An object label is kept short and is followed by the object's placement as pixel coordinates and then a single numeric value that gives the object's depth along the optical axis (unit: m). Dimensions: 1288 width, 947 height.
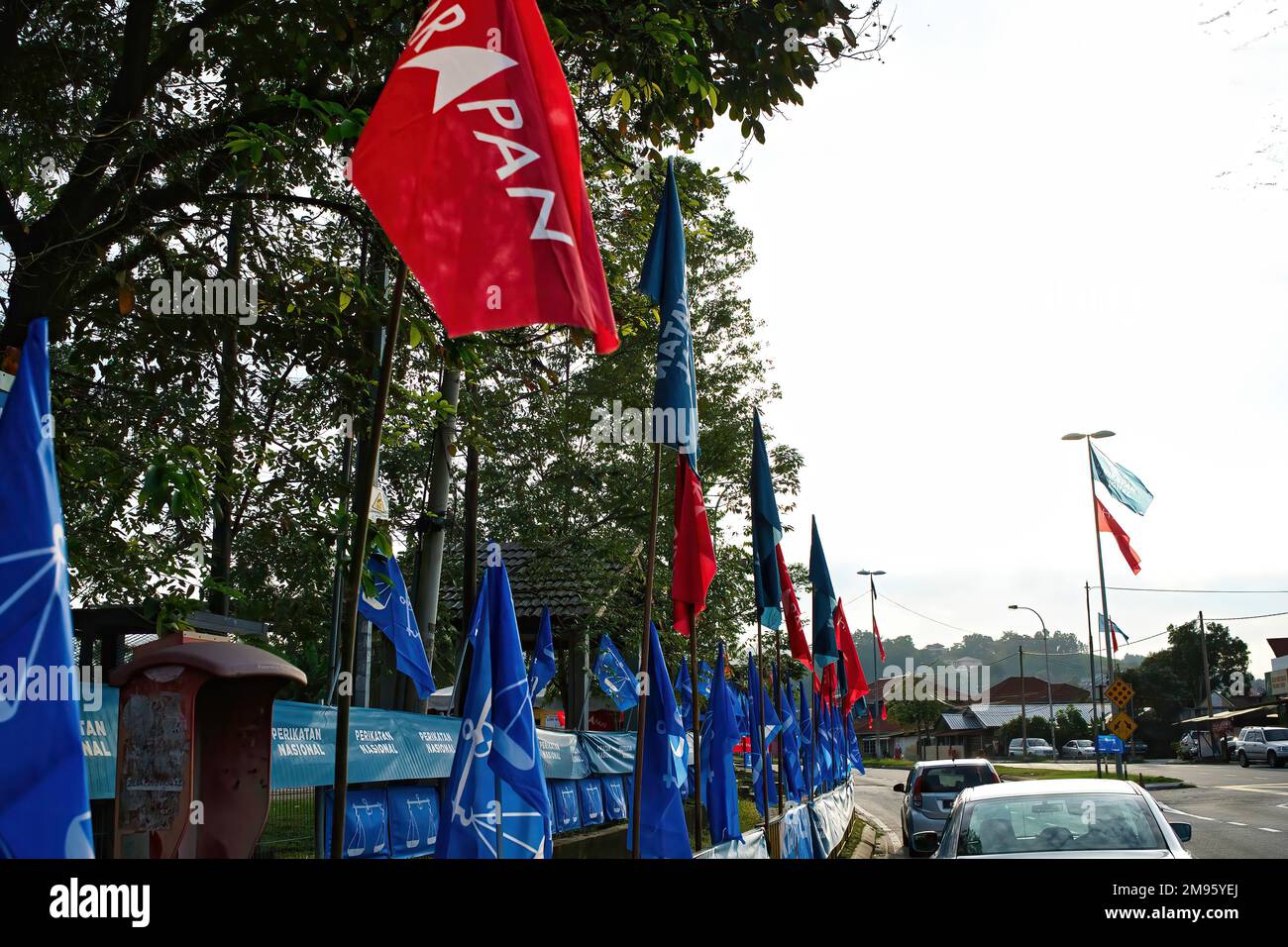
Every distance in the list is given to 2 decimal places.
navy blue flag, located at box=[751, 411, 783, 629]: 12.84
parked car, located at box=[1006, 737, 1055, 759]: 86.75
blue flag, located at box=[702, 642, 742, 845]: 12.84
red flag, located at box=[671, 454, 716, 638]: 9.95
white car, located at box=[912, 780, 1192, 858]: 6.92
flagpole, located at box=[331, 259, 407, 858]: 4.34
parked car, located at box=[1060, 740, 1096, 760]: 82.00
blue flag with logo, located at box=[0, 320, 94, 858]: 2.89
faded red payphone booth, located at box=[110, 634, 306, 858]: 5.32
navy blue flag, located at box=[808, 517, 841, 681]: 19.41
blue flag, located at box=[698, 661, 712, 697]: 26.32
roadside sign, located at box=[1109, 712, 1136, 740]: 36.50
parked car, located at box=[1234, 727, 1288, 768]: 54.12
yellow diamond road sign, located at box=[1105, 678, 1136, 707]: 37.09
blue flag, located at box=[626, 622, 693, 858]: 9.88
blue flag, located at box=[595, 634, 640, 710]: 21.27
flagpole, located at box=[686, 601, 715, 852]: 9.66
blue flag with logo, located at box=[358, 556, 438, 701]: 13.41
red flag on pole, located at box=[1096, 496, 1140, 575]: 32.76
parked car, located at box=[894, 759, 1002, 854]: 20.30
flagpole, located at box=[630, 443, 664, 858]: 8.05
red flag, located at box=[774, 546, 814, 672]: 18.22
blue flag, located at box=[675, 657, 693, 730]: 22.37
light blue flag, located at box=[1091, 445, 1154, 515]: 33.19
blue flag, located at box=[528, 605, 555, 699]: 19.27
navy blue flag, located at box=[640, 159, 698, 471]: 8.85
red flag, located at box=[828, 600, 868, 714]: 25.69
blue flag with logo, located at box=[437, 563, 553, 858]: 6.32
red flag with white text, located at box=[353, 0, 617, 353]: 4.00
